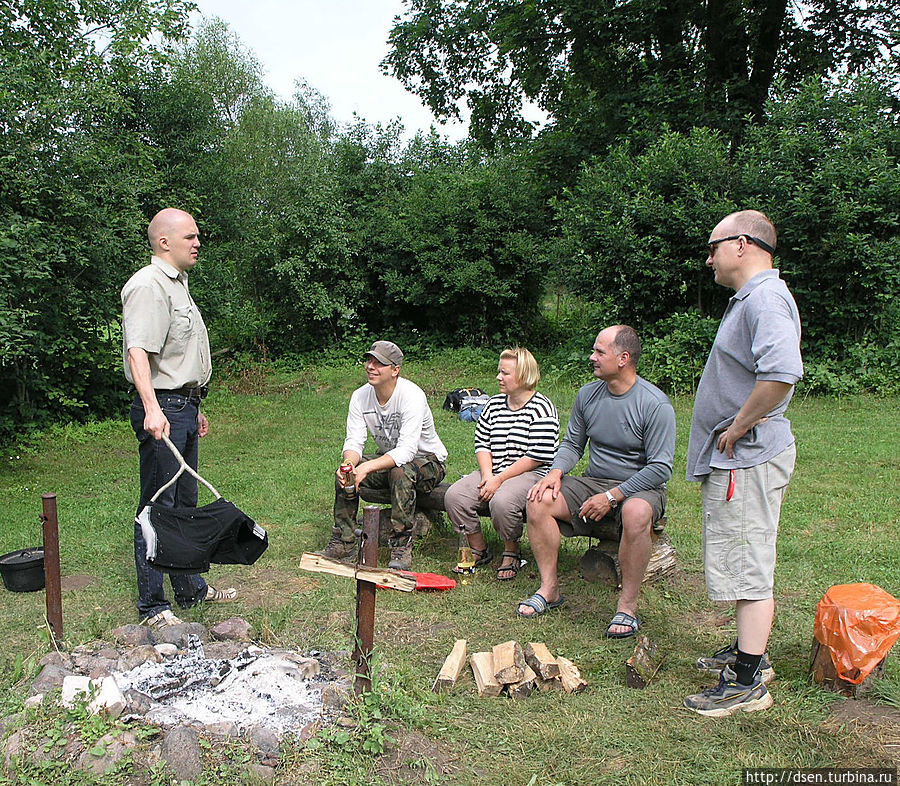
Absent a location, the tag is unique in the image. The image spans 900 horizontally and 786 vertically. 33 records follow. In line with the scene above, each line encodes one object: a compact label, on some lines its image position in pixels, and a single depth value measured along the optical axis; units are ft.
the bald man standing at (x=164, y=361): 12.42
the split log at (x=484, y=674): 10.78
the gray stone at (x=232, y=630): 12.32
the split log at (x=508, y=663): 10.87
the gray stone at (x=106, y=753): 9.00
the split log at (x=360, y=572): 10.30
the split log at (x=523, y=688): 10.82
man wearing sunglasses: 9.86
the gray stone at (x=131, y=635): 12.11
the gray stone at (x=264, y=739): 9.35
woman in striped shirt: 15.66
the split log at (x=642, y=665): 11.02
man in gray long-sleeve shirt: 13.02
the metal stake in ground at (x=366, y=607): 10.28
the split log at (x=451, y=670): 10.93
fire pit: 9.97
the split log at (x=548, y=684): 10.99
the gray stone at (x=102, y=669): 10.78
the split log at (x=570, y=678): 10.94
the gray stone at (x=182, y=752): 8.92
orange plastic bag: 10.16
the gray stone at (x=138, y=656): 11.22
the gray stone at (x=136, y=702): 9.98
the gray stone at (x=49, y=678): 10.37
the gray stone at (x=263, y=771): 8.91
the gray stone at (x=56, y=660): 11.28
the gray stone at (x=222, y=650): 11.64
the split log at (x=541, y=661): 11.03
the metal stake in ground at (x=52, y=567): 11.87
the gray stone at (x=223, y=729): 9.54
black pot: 12.75
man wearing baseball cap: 16.17
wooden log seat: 14.44
